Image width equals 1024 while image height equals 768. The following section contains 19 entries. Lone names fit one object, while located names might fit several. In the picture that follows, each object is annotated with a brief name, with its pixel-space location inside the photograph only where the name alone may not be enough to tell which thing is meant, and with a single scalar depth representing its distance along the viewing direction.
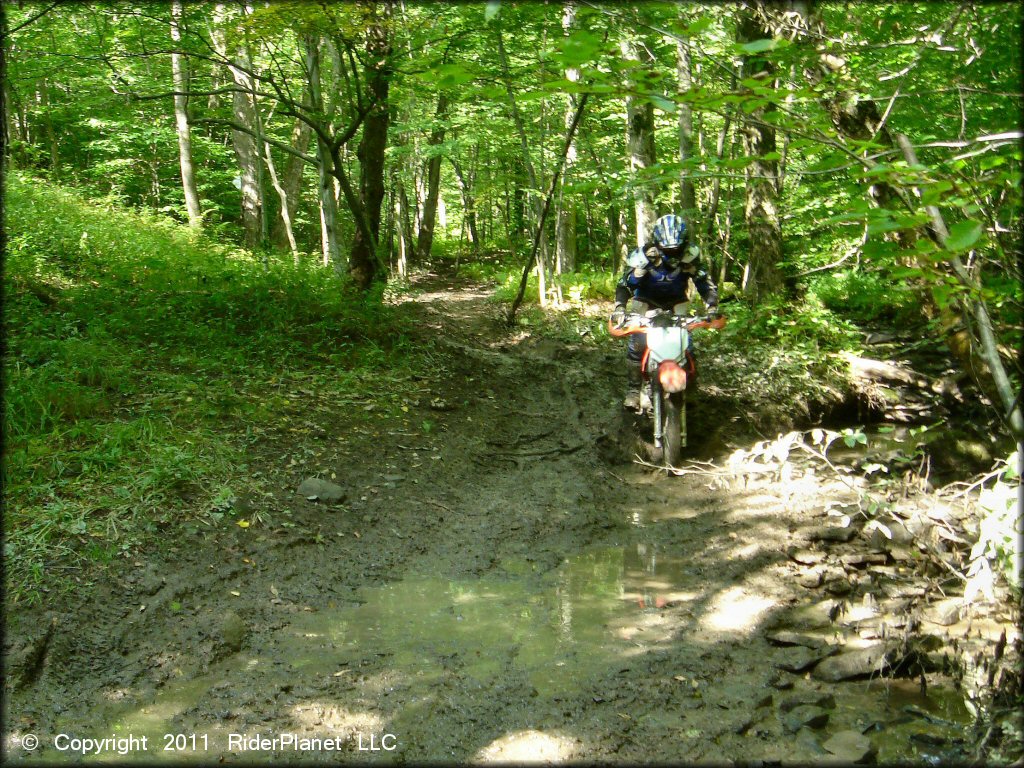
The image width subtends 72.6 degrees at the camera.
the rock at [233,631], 3.83
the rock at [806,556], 4.75
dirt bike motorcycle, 6.52
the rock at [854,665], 3.46
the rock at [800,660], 3.56
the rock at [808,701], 3.23
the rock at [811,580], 4.47
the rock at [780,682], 3.40
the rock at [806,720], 3.08
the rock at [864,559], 4.68
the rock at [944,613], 3.90
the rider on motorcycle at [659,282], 7.08
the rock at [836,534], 4.97
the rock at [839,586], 4.36
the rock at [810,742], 2.93
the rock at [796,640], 3.77
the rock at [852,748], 2.85
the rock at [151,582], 4.18
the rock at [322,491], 5.58
